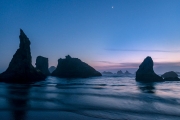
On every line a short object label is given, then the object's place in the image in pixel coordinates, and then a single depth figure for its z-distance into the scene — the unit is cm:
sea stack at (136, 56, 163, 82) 8550
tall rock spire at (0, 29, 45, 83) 6856
